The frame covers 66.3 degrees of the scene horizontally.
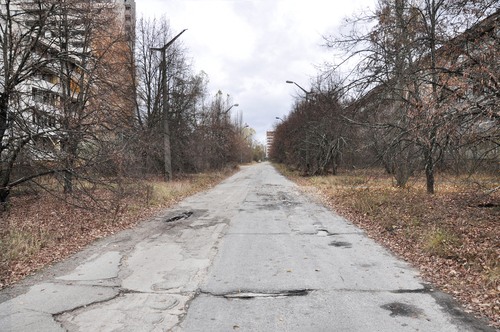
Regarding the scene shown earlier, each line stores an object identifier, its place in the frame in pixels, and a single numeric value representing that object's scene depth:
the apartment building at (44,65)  10.63
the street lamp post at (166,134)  22.69
